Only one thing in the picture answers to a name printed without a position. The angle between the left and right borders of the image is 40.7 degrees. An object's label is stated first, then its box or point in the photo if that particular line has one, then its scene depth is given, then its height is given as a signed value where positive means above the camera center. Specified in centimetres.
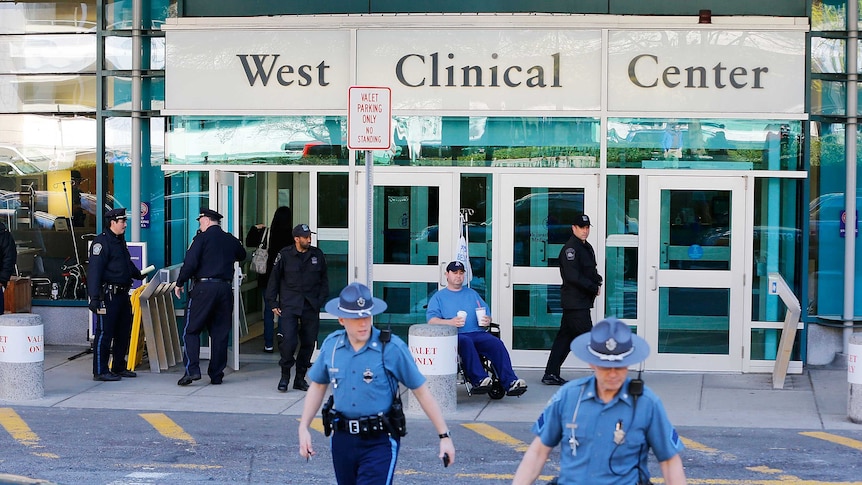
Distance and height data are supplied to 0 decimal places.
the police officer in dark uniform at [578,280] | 1216 -84
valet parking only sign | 989 +69
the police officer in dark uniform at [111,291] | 1222 -99
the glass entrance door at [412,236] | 1344 -43
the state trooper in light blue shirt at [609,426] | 495 -98
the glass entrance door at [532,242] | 1334 -49
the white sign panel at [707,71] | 1301 +146
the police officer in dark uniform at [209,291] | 1235 -101
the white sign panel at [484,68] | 1323 +151
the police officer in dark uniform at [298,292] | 1205 -98
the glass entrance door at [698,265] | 1319 -74
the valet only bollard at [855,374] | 1036 -155
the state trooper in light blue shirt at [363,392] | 610 -103
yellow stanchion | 1309 -153
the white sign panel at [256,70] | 1354 +150
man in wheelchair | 1138 -132
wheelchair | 1144 -181
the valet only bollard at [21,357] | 1130 -156
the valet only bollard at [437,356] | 1078 -146
